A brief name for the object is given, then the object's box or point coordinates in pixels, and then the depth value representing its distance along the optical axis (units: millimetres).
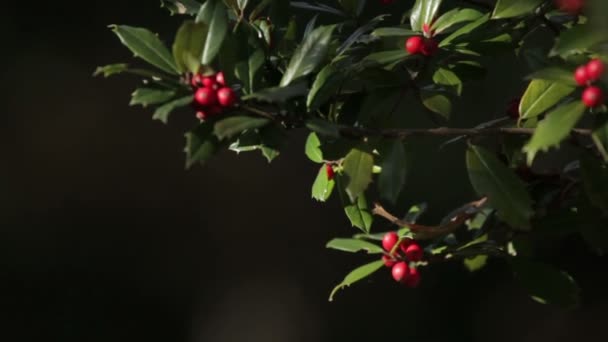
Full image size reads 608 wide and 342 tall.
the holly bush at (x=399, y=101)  2746
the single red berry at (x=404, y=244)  2834
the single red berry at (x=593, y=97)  2728
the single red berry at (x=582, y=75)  2737
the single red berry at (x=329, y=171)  2867
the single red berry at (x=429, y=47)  2821
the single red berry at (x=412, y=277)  2816
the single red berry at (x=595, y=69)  2728
